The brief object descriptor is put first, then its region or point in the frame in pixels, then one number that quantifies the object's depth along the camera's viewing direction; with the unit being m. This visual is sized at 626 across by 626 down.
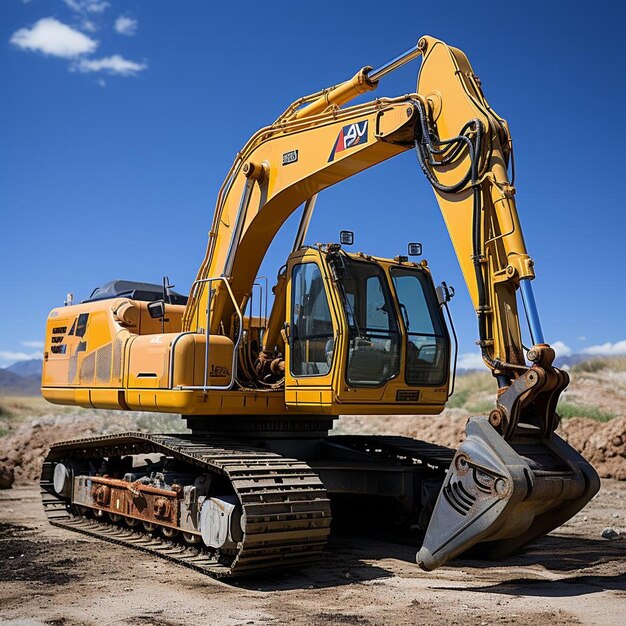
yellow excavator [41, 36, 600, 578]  6.96
